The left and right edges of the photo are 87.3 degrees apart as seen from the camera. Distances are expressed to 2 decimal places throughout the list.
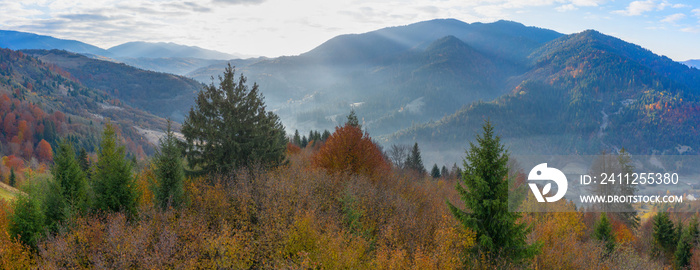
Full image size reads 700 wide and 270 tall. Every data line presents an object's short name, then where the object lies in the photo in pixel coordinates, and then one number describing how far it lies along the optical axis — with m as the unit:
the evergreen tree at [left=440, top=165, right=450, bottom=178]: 96.01
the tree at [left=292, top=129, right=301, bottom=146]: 96.52
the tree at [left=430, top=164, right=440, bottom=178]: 90.61
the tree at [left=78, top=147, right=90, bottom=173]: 62.91
